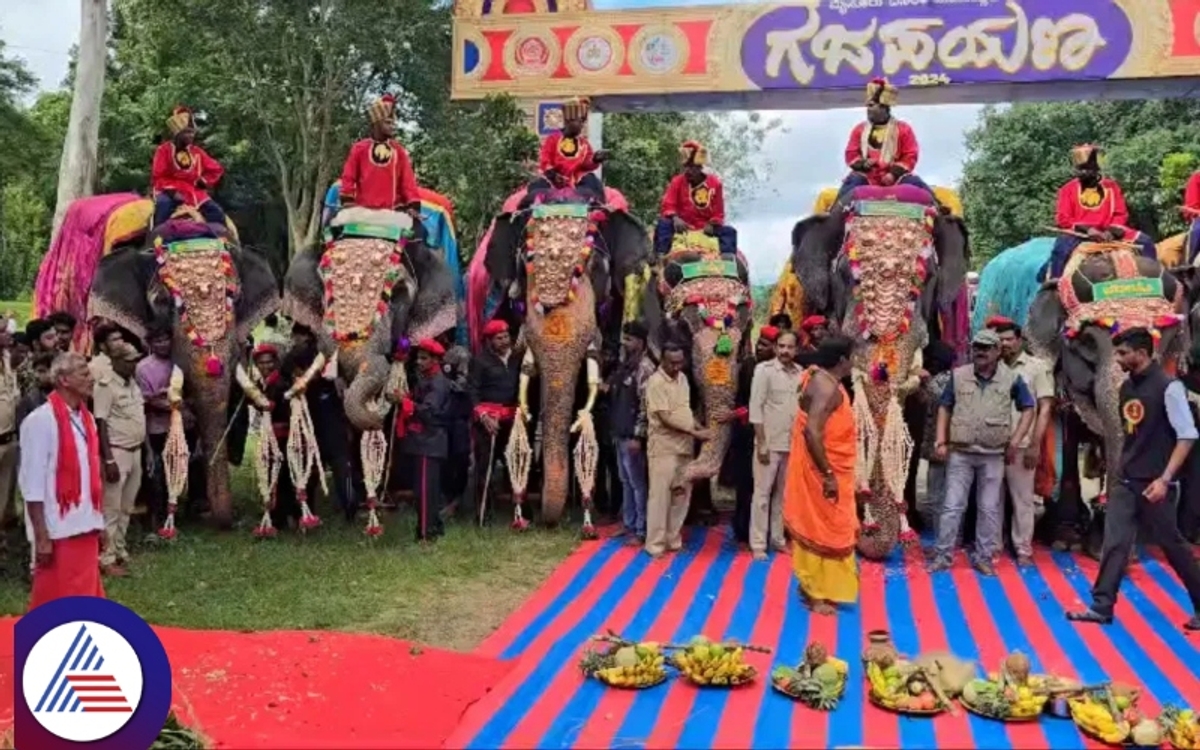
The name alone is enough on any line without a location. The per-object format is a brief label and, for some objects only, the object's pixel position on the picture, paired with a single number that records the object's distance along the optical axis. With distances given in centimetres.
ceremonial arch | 1205
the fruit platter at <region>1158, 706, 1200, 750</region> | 398
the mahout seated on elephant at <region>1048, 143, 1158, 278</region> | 750
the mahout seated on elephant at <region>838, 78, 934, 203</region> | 757
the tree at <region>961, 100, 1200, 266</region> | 1870
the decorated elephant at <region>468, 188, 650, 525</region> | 723
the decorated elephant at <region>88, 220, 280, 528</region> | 691
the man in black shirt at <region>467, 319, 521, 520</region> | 757
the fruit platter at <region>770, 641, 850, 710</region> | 437
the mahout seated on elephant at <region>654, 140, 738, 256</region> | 840
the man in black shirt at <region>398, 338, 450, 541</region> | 701
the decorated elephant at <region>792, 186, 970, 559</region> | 649
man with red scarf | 445
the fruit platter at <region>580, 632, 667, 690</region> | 452
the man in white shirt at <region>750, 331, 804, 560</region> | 665
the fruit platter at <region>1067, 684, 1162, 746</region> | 407
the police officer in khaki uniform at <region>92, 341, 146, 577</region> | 615
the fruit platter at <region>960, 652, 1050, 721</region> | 427
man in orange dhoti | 567
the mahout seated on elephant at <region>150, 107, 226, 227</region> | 784
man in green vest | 646
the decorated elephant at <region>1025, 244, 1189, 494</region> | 649
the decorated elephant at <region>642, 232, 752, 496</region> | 682
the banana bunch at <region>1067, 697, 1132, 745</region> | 407
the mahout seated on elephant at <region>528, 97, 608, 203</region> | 812
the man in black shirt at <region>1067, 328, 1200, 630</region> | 535
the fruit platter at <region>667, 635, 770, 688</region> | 454
